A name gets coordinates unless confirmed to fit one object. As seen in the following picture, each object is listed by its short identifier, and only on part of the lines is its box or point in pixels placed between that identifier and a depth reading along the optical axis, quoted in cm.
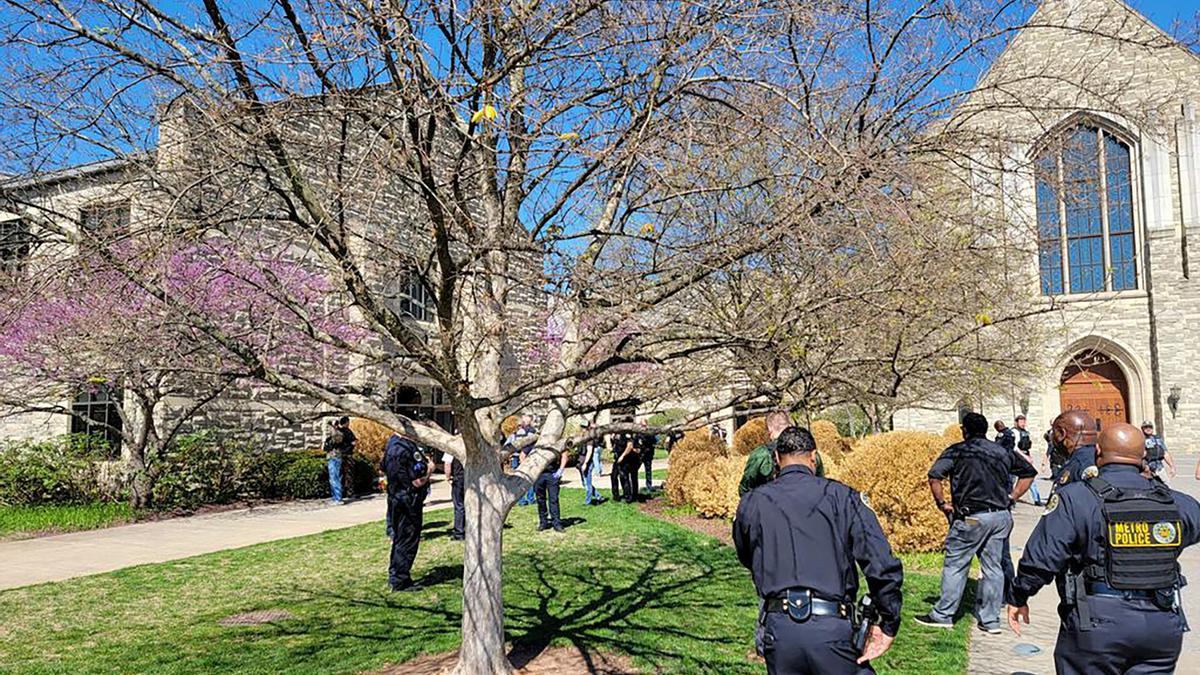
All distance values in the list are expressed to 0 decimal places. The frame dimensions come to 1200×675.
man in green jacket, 643
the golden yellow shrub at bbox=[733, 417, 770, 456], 1670
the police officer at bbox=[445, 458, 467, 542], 1130
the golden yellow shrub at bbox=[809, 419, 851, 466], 1612
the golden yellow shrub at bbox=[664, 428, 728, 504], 1484
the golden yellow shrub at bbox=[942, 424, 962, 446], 1631
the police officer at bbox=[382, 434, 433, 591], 820
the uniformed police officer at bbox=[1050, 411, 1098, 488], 715
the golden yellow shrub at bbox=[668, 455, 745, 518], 1291
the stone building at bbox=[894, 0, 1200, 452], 2733
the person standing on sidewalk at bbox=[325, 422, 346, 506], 1633
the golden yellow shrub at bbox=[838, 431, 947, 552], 997
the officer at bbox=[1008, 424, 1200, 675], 399
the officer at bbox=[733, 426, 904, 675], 365
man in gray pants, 675
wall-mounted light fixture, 2739
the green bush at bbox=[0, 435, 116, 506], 1483
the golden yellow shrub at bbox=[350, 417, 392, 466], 2031
